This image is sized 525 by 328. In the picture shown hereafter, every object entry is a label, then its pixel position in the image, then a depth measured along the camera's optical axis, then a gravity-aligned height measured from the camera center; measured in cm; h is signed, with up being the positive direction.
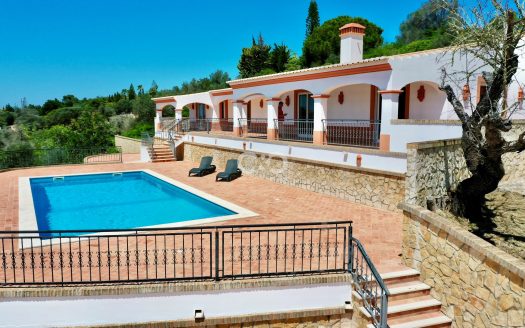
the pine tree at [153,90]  6434 +673
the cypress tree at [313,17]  5650 +1648
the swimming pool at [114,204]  1176 -287
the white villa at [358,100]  1272 +126
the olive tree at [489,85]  779 +94
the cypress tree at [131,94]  7719 +689
